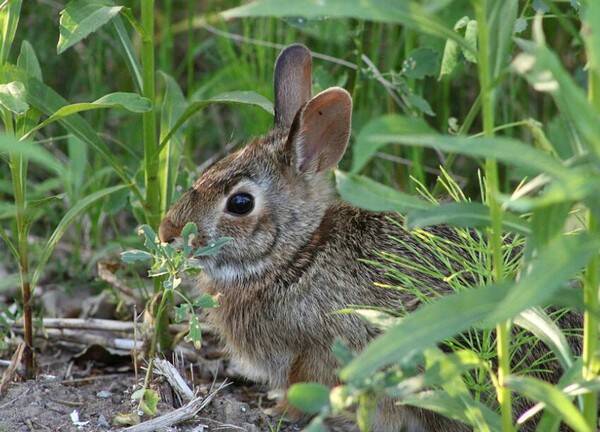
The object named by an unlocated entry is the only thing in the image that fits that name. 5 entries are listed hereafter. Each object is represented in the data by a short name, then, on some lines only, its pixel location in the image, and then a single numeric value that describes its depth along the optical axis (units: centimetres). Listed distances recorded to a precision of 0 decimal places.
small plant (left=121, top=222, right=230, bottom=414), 668
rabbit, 746
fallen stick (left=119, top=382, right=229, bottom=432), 683
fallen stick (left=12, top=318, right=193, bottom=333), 864
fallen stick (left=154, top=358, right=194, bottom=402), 750
